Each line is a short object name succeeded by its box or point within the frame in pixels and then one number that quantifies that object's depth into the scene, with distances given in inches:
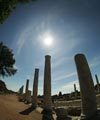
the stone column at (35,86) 477.3
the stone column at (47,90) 361.9
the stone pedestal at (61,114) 289.9
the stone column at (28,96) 623.5
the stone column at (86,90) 210.7
